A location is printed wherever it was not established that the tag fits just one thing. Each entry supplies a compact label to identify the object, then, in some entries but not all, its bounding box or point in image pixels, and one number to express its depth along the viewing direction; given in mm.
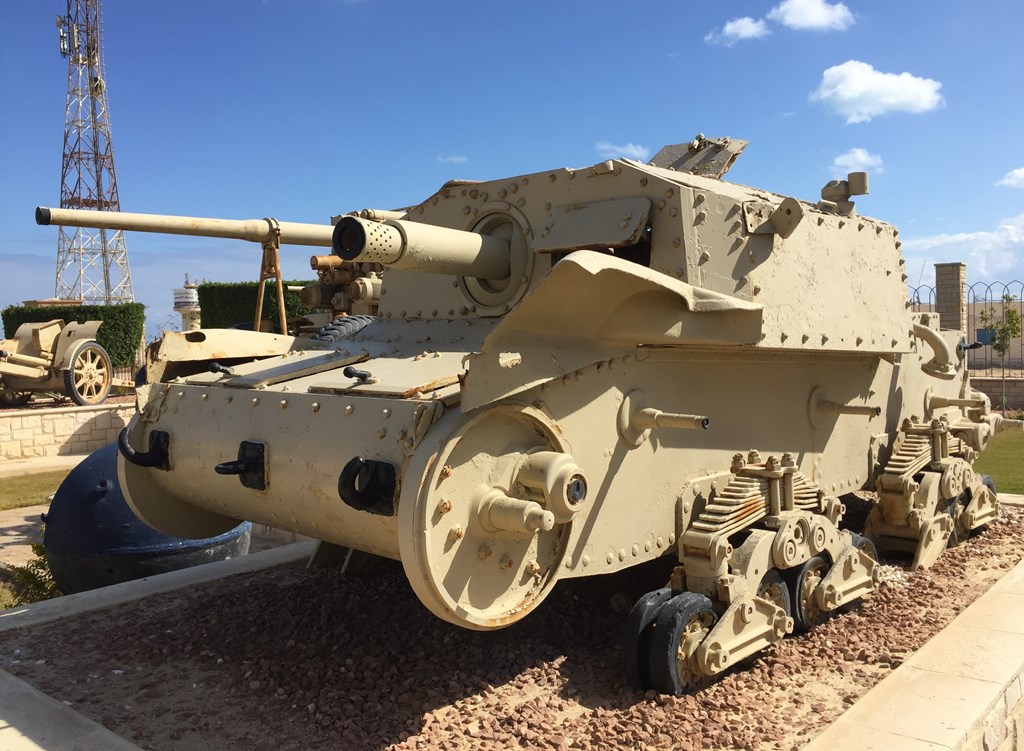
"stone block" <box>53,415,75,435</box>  15484
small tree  19469
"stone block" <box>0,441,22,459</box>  14867
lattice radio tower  36250
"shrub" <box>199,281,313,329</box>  22750
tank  3648
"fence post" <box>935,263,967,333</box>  17594
